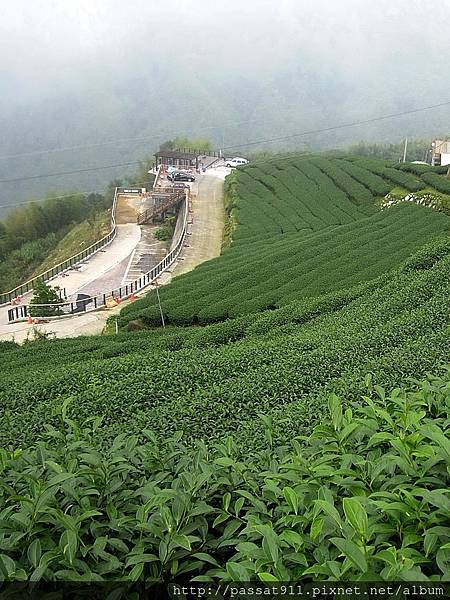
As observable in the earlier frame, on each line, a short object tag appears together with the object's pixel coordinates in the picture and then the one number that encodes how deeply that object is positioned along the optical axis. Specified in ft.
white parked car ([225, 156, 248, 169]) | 182.15
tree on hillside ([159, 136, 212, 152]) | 229.04
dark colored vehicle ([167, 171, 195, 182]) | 156.15
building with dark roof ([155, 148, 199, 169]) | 182.80
